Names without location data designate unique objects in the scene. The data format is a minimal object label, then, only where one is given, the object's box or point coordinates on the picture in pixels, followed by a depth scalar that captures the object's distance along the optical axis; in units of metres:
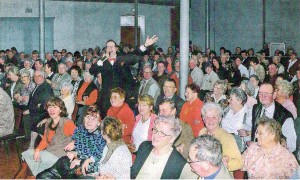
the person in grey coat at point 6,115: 6.08
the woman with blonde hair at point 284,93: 5.33
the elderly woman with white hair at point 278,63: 11.10
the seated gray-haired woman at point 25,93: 7.43
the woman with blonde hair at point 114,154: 3.77
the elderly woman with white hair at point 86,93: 7.19
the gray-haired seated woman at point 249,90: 6.07
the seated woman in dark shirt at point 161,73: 8.58
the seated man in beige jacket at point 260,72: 8.65
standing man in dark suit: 6.21
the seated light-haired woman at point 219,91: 6.25
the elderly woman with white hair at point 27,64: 9.21
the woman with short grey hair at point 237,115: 5.02
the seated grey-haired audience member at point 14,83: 7.69
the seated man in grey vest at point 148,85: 7.13
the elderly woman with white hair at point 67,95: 6.50
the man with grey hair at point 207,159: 2.99
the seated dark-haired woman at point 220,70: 10.04
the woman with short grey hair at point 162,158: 3.49
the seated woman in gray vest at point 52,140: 4.55
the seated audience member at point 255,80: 7.13
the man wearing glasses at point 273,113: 4.45
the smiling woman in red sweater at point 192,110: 5.20
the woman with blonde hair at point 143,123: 4.75
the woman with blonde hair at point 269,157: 3.62
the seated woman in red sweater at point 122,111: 5.15
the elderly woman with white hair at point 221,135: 3.78
